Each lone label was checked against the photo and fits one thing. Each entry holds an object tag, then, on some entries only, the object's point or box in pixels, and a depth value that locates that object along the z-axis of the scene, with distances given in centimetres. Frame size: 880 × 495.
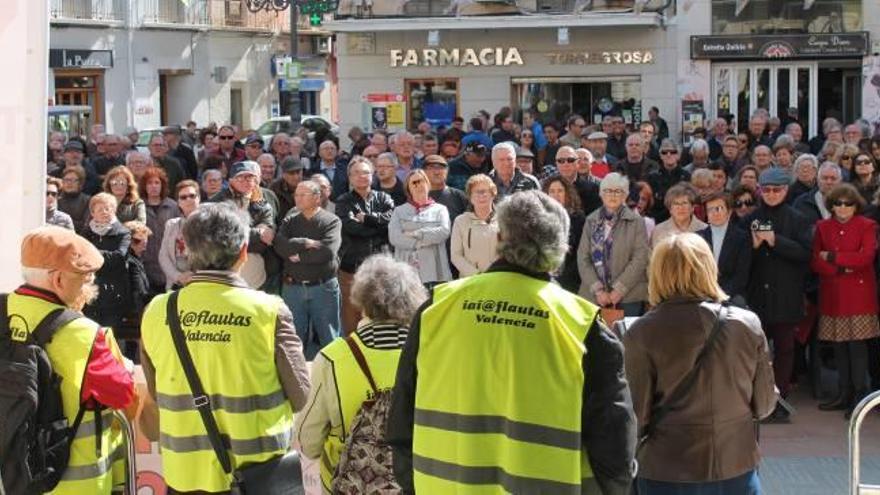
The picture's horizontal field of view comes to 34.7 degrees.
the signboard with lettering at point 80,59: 3484
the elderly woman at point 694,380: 540
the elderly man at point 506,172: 1128
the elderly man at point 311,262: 1085
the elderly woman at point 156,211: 1124
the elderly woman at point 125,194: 1148
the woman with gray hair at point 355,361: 538
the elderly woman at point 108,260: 1076
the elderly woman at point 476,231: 1030
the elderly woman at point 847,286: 1027
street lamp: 3049
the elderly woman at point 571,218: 1062
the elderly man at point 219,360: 525
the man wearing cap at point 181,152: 1736
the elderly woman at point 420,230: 1086
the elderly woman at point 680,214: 1002
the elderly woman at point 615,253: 1008
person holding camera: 1035
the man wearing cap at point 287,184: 1225
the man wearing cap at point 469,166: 1348
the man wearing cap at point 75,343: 520
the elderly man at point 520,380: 435
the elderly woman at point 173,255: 1092
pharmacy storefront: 2595
